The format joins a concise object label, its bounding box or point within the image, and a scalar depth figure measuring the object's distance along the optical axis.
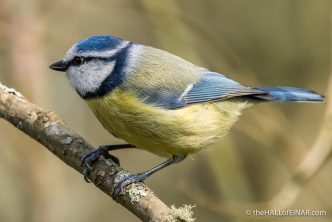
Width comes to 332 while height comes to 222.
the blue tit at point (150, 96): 5.39
